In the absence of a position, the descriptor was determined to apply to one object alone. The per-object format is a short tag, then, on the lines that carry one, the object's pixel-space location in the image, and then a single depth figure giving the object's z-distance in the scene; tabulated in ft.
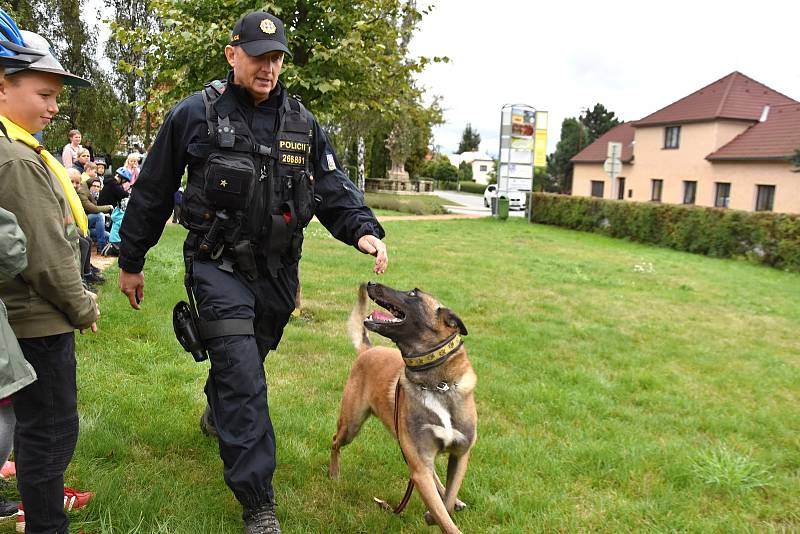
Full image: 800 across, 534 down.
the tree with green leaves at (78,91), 95.71
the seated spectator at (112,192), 36.27
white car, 94.79
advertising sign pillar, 92.02
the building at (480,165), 356.16
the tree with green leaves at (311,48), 22.74
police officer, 9.65
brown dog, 10.33
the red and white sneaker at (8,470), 10.89
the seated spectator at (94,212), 28.45
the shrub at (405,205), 99.55
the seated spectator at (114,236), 37.35
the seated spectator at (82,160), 36.22
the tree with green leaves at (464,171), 297.12
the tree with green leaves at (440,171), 275.39
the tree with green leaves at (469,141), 412.52
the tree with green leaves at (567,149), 194.49
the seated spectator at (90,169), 35.97
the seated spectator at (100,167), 40.19
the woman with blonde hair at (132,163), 47.19
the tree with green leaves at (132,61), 102.83
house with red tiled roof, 100.73
